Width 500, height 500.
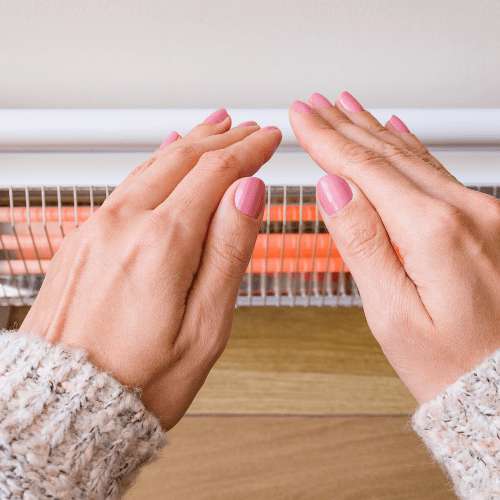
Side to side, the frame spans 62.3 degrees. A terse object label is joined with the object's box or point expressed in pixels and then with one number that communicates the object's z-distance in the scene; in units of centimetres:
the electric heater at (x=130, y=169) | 45
